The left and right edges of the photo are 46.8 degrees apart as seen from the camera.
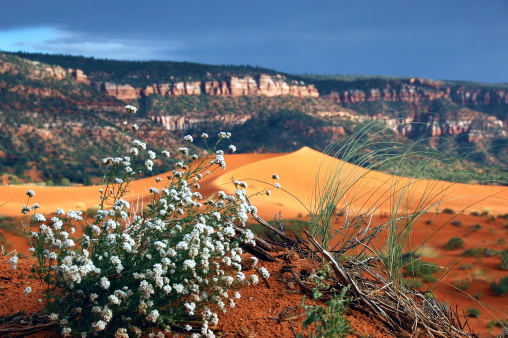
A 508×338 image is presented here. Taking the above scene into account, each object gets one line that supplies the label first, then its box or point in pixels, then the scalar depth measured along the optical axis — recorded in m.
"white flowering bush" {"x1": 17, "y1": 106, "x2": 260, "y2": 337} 3.29
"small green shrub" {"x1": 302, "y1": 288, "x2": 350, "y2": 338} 3.07
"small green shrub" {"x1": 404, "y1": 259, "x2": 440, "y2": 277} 10.87
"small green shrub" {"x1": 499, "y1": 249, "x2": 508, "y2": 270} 11.00
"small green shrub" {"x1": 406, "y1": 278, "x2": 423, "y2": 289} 9.41
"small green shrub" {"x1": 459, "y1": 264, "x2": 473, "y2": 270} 11.23
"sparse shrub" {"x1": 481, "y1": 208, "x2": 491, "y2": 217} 17.25
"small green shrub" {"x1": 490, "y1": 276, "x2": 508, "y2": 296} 9.80
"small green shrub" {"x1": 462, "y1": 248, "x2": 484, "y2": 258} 12.19
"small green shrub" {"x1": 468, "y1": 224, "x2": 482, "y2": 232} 14.25
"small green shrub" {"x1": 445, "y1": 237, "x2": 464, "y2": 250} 12.62
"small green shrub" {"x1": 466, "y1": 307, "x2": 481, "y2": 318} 8.94
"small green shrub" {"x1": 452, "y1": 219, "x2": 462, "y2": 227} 15.22
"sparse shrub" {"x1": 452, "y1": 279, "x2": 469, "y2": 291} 10.15
